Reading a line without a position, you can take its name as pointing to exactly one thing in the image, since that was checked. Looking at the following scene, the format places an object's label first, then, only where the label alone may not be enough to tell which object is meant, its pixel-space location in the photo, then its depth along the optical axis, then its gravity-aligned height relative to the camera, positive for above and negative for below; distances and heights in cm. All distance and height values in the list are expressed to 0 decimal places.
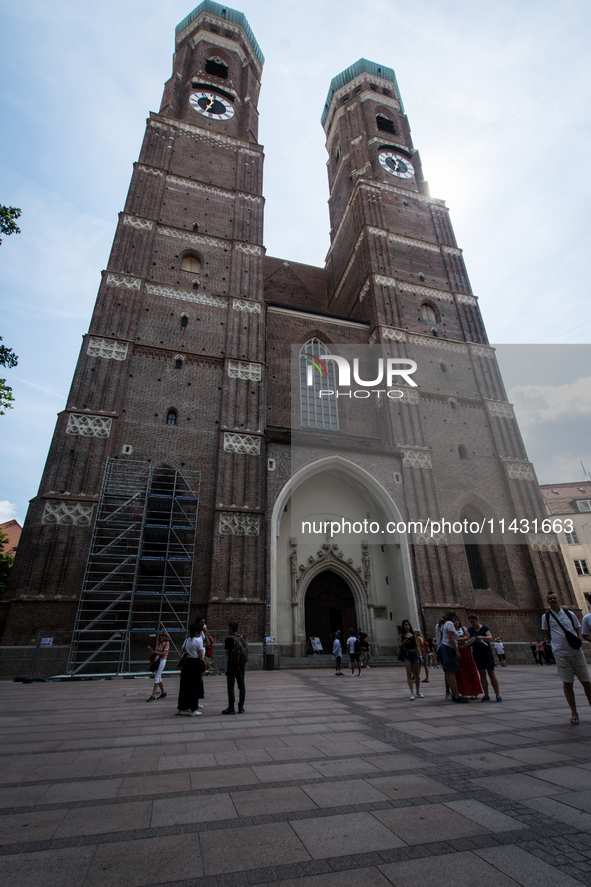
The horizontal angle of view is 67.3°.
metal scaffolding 1342 +281
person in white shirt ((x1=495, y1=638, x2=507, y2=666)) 1625 +5
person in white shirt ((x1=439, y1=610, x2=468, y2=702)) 739 +2
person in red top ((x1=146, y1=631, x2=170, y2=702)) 835 +6
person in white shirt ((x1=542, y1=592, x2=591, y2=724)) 554 +4
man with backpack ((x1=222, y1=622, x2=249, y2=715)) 659 -5
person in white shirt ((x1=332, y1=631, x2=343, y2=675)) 1311 +9
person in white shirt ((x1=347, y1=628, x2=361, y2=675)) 1303 +13
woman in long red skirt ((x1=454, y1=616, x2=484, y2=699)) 747 -35
